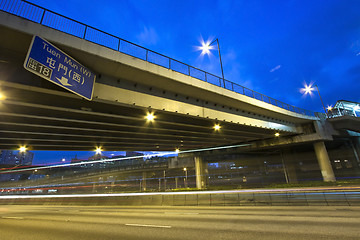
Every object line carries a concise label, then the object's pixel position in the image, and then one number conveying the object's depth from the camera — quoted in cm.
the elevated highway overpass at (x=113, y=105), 912
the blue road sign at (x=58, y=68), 696
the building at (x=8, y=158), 16745
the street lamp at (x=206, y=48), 2280
